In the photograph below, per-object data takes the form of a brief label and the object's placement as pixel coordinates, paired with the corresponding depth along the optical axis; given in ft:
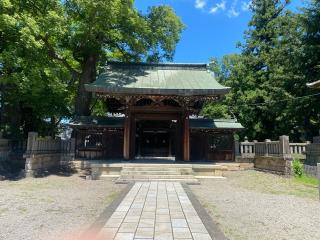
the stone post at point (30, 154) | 37.44
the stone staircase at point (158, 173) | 34.36
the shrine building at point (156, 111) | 40.36
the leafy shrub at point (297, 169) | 38.48
